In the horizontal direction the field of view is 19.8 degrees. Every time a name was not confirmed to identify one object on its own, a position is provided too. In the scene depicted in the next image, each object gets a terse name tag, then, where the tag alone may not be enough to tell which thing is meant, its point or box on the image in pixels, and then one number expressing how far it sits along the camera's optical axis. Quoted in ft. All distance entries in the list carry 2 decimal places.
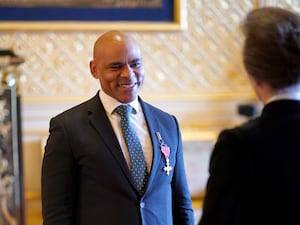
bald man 9.11
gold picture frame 16.52
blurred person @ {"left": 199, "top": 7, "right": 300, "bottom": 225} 7.57
